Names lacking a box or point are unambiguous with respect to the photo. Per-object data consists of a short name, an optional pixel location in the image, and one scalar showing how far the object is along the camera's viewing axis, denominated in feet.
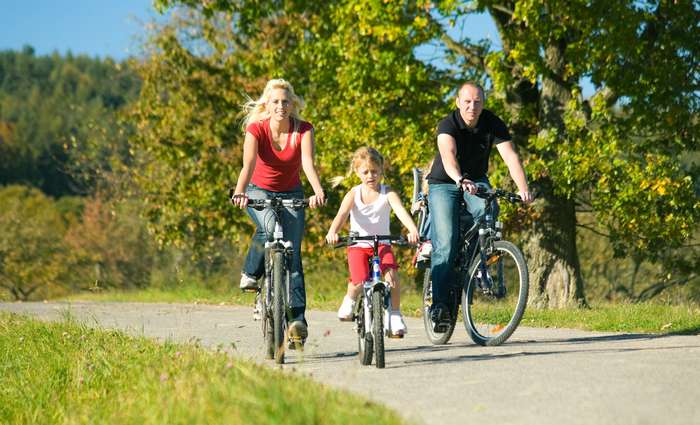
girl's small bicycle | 44.45
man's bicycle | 52.42
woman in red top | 50.24
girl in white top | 49.32
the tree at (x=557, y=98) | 94.22
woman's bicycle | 48.10
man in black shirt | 52.95
